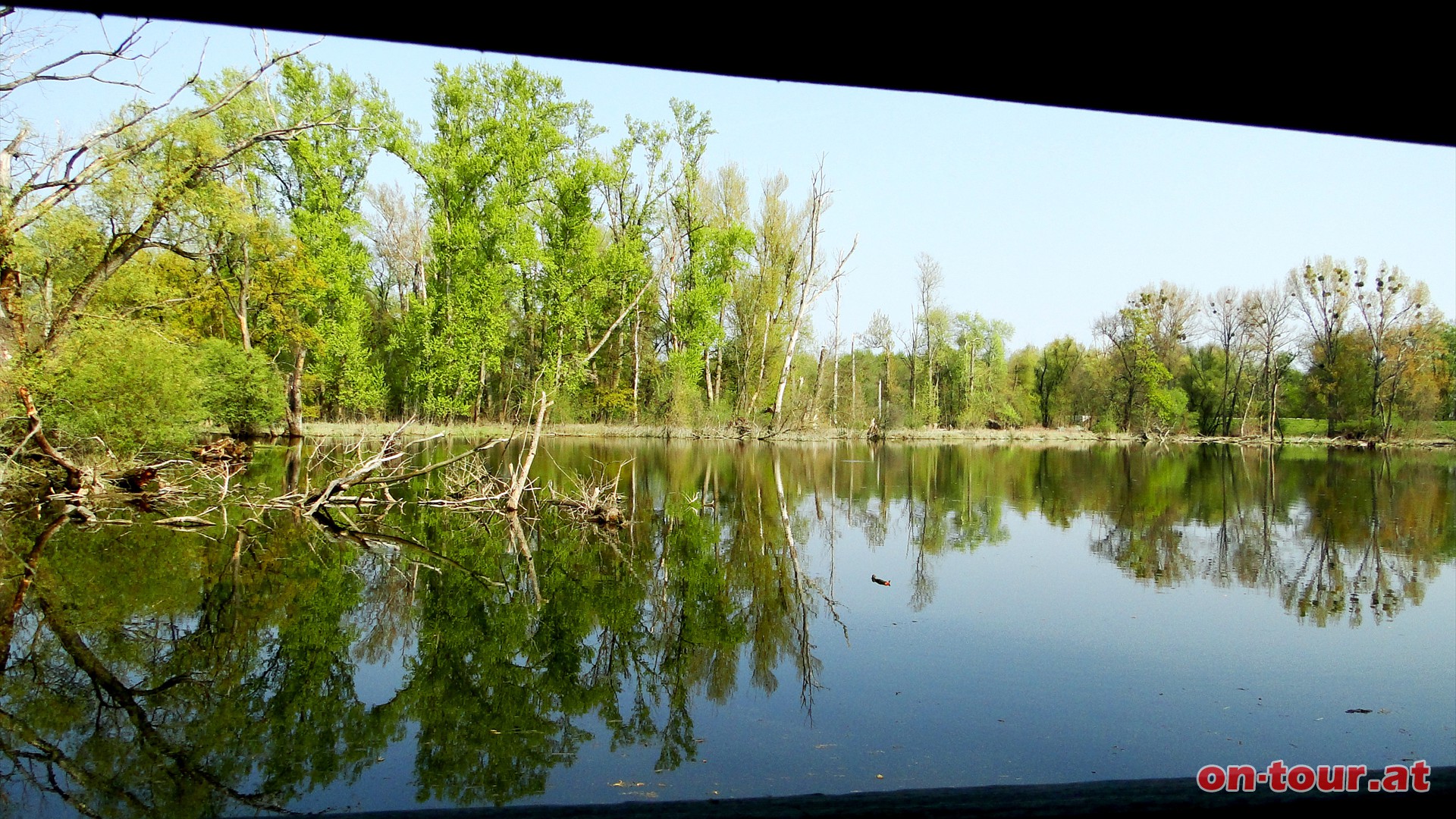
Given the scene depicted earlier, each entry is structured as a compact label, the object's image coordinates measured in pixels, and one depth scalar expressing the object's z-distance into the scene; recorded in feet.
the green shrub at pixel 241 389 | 81.51
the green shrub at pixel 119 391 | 44.04
